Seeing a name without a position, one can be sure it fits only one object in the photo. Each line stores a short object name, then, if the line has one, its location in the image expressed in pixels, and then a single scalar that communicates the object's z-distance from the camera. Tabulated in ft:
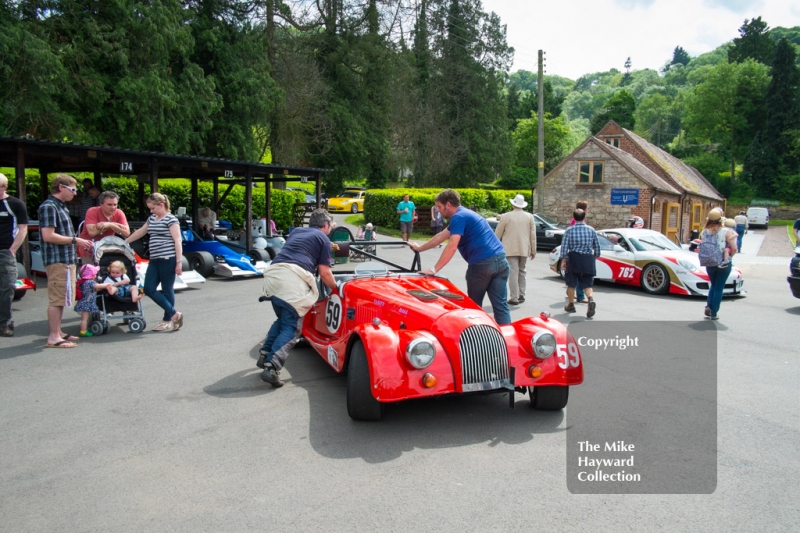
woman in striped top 25.09
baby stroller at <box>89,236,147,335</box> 25.43
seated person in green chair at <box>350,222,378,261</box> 61.62
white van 163.40
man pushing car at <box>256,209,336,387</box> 18.31
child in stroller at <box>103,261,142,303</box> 25.38
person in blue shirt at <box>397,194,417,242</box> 71.46
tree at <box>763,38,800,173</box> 196.34
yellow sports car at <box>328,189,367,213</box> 131.85
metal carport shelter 37.19
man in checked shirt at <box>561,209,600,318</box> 31.32
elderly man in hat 34.19
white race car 39.19
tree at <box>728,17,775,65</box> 260.21
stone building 102.55
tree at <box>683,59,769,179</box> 220.43
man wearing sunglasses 22.80
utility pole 89.56
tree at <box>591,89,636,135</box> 236.02
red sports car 14.43
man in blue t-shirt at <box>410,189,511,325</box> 21.52
